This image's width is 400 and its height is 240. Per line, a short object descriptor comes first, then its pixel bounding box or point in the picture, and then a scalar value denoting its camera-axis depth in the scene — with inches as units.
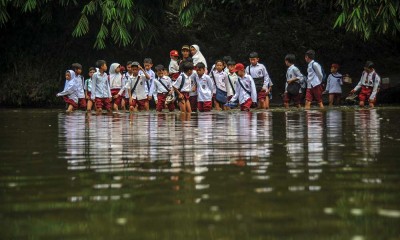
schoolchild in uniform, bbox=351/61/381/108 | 1107.9
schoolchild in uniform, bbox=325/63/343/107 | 1200.8
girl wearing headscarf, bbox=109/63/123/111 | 1216.2
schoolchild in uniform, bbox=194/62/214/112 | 996.6
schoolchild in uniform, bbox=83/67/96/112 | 1271.0
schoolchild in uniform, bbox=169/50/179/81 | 1100.5
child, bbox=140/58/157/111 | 1117.1
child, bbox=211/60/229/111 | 1080.2
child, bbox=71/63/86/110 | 1203.2
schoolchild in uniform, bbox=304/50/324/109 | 1071.6
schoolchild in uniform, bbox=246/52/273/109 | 1063.6
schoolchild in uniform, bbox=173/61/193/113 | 1003.9
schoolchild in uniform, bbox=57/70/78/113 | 1167.6
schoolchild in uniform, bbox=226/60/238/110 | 1077.8
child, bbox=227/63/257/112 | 988.6
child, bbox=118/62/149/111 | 1131.3
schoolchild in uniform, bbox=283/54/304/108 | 1081.4
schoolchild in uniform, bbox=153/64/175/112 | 1069.9
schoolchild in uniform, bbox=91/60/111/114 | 1135.6
